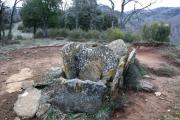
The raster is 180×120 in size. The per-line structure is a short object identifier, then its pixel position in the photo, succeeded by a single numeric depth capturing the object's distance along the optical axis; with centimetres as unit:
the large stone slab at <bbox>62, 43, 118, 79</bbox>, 257
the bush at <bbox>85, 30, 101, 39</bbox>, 621
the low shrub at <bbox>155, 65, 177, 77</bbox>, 326
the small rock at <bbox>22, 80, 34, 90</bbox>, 263
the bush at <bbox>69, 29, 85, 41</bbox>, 617
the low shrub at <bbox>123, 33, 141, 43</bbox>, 535
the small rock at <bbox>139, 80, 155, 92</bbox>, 267
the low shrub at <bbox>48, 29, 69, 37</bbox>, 696
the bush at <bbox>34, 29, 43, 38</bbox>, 779
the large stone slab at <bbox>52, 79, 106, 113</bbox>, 221
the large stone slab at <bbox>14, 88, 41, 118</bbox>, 230
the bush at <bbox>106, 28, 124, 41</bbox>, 500
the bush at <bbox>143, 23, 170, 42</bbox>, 529
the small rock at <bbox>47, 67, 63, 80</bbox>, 253
